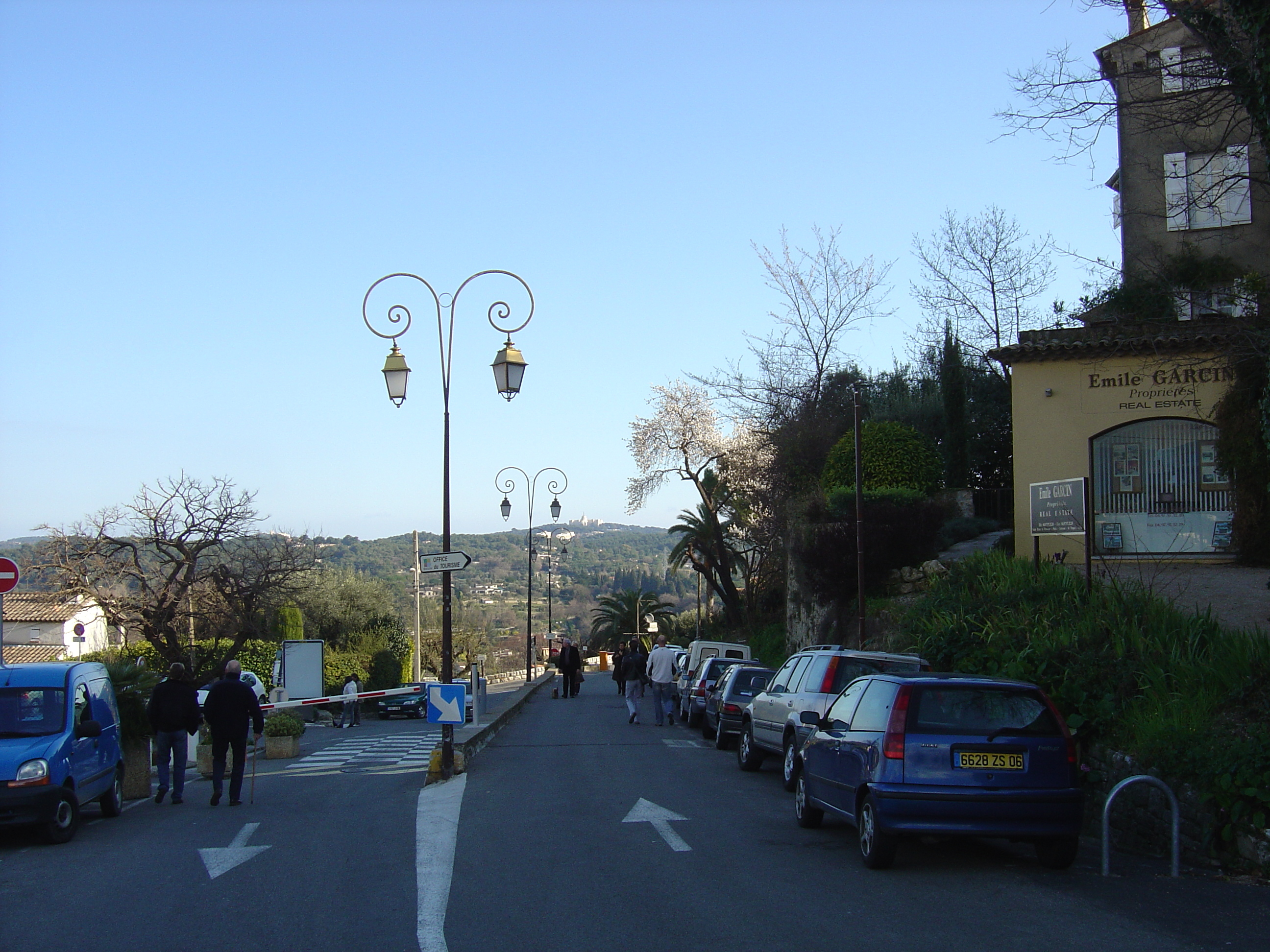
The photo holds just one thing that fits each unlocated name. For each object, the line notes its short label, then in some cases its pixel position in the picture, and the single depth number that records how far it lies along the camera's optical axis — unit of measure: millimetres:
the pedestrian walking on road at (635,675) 22938
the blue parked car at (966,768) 7906
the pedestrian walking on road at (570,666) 35188
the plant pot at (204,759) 17141
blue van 9805
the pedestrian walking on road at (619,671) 31825
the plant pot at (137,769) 13859
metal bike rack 7984
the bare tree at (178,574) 29109
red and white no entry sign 12992
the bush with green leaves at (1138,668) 8500
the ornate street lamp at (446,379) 15484
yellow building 21078
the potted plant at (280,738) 20109
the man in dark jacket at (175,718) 12945
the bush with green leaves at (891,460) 25922
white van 25531
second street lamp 39844
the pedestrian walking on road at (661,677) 23016
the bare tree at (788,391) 34812
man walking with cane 12414
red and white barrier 25644
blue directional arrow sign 14727
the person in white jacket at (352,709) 32969
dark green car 38562
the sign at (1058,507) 14633
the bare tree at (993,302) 38375
